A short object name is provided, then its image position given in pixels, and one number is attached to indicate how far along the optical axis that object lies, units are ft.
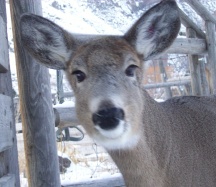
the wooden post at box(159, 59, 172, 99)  31.12
